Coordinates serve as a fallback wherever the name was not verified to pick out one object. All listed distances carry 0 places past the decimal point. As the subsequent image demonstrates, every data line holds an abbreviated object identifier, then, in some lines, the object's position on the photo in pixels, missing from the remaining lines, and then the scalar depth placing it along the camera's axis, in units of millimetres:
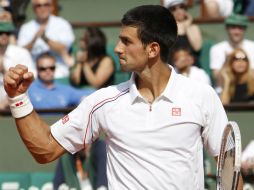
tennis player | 7546
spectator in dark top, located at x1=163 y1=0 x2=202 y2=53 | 16733
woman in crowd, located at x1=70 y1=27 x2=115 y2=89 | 15956
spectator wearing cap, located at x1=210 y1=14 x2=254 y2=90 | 16344
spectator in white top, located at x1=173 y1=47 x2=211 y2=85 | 15505
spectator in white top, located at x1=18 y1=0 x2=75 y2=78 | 17009
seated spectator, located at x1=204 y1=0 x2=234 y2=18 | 18149
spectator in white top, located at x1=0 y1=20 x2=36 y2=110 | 16420
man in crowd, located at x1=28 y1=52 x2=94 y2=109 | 15267
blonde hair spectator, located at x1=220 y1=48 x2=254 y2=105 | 15066
